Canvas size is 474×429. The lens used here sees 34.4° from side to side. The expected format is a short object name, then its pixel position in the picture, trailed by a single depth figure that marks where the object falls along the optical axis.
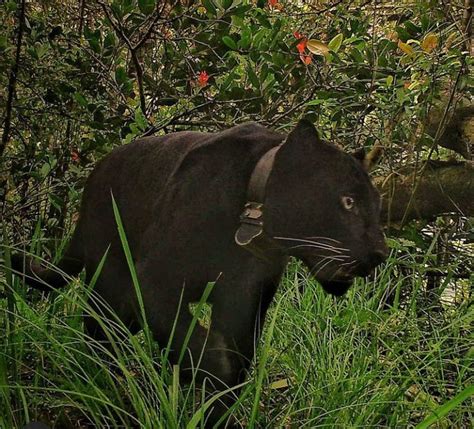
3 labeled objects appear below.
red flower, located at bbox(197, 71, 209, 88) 2.55
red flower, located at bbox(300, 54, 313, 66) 2.41
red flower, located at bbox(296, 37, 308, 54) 2.35
